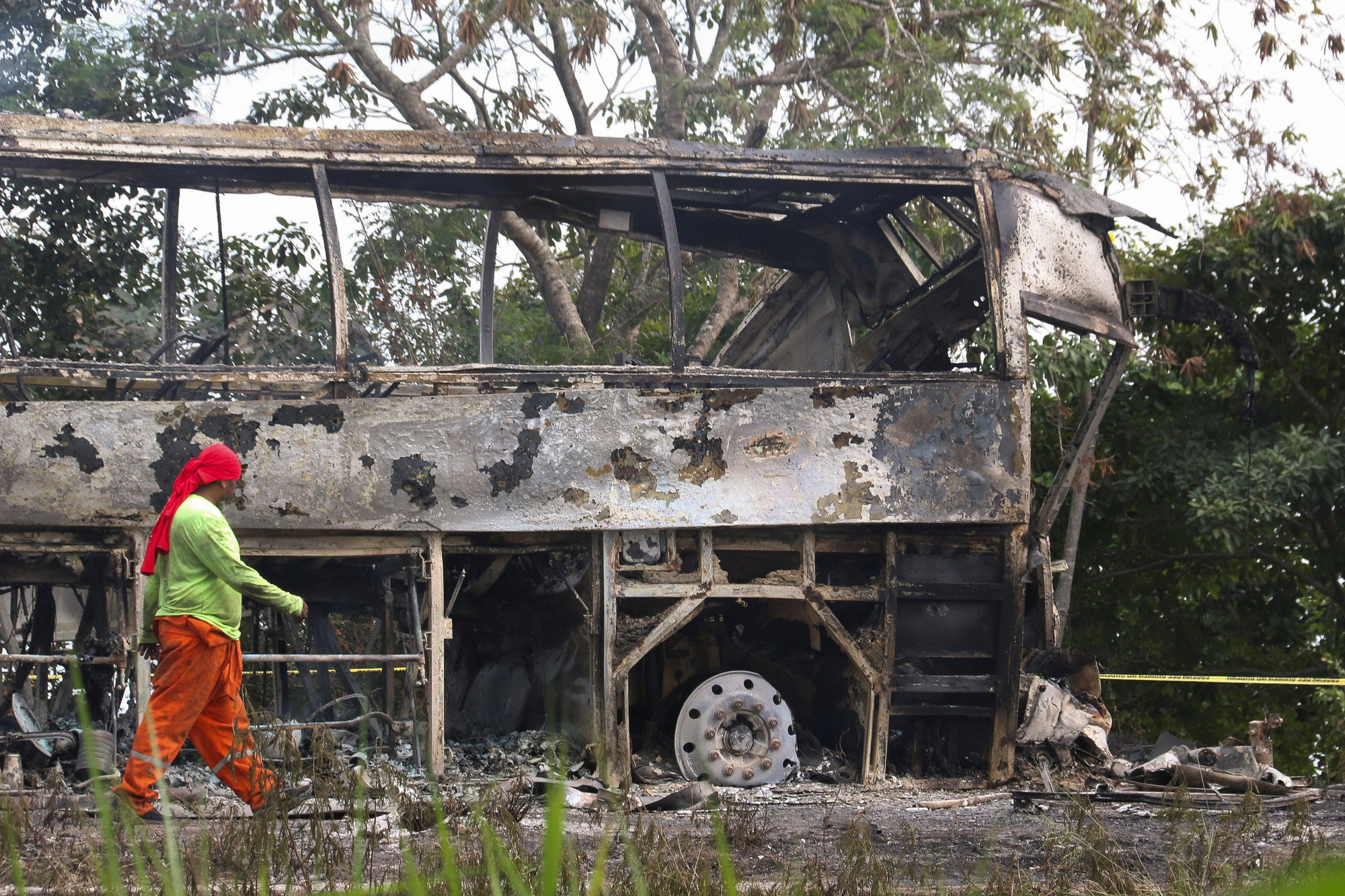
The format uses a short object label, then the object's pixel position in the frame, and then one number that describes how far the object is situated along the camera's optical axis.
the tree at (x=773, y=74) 25.09
